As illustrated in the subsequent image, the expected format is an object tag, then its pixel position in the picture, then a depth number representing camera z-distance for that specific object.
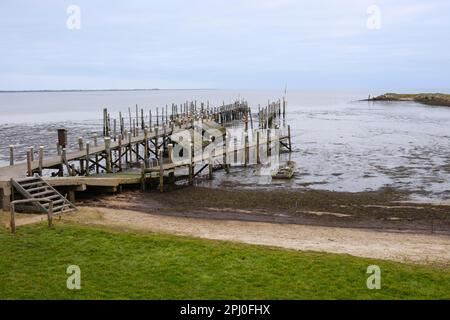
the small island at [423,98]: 127.80
